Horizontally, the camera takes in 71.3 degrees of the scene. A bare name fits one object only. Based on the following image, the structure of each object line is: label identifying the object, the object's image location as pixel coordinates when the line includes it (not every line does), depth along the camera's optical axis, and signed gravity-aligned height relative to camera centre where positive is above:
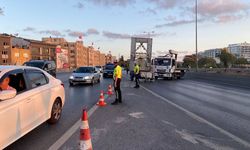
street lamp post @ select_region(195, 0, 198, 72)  28.52 +8.64
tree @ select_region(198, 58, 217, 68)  73.00 +2.11
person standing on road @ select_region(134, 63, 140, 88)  12.68 -0.53
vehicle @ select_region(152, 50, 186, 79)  19.24 +0.09
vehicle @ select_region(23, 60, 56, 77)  12.87 +0.23
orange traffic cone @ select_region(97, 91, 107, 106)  6.74 -1.36
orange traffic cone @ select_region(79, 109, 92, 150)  2.54 -1.04
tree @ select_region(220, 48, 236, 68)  62.51 +3.56
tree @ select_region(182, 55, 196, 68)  70.94 +2.85
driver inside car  3.07 -0.31
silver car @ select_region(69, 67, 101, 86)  13.05 -0.67
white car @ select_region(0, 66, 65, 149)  2.89 -0.70
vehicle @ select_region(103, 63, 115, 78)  22.54 -0.52
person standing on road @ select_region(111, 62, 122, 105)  7.19 -0.54
